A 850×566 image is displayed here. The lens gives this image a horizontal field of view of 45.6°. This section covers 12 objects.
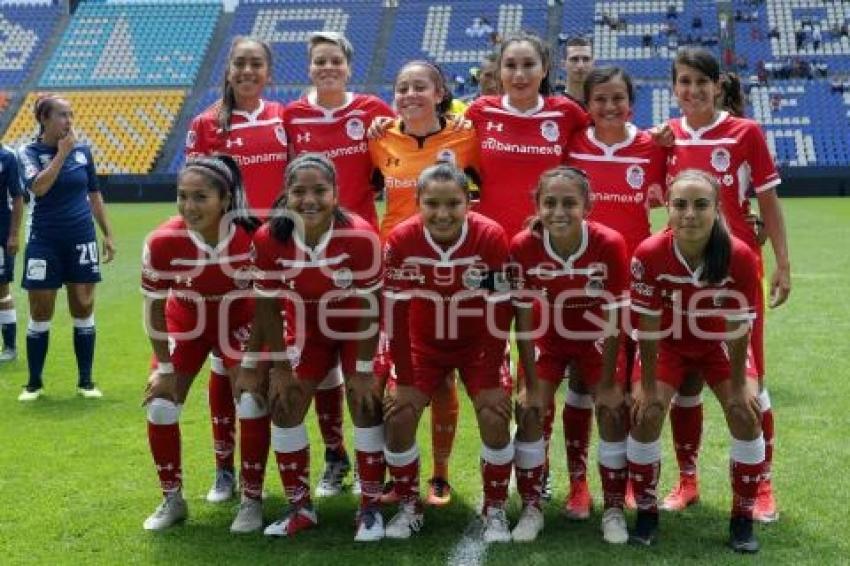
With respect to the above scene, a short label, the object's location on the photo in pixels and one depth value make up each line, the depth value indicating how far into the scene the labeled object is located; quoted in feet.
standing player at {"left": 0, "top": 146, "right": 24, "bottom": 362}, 25.30
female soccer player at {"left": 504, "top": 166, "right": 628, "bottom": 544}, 13.88
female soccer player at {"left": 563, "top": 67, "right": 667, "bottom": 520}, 15.11
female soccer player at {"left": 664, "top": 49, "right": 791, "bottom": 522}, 15.03
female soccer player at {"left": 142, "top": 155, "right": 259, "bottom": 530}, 14.61
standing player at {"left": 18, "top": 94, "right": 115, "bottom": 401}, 22.75
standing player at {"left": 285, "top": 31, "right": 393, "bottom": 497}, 16.57
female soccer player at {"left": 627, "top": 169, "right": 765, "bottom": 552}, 13.41
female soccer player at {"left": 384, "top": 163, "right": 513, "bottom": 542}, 13.92
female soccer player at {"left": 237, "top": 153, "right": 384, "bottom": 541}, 14.24
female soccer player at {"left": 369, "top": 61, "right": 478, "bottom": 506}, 15.58
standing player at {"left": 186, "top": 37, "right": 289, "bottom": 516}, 16.81
